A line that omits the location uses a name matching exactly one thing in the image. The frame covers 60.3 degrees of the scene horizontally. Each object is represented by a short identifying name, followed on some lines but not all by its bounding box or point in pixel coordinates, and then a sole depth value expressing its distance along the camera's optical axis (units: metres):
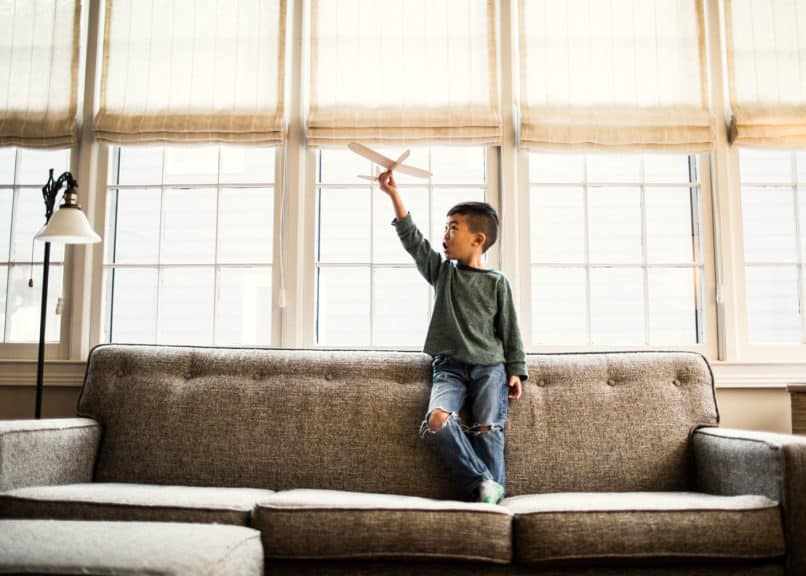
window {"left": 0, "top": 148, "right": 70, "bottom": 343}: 3.11
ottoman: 1.25
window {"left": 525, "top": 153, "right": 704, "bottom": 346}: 3.05
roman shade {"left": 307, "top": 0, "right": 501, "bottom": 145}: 3.01
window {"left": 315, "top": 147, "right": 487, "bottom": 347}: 3.06
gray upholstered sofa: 1.80
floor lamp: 2.59
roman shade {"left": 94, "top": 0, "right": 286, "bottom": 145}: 3.05
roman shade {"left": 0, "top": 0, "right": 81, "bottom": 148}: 3.10
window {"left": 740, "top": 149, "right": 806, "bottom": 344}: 3.04
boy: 2.22
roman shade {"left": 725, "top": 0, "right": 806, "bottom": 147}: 2.99
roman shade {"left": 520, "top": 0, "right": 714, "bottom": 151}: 2.99
